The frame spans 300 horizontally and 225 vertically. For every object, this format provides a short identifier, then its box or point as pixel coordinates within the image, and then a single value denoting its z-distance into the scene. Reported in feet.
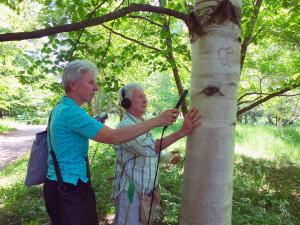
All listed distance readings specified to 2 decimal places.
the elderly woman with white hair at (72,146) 7.39
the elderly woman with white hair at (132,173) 9.29
